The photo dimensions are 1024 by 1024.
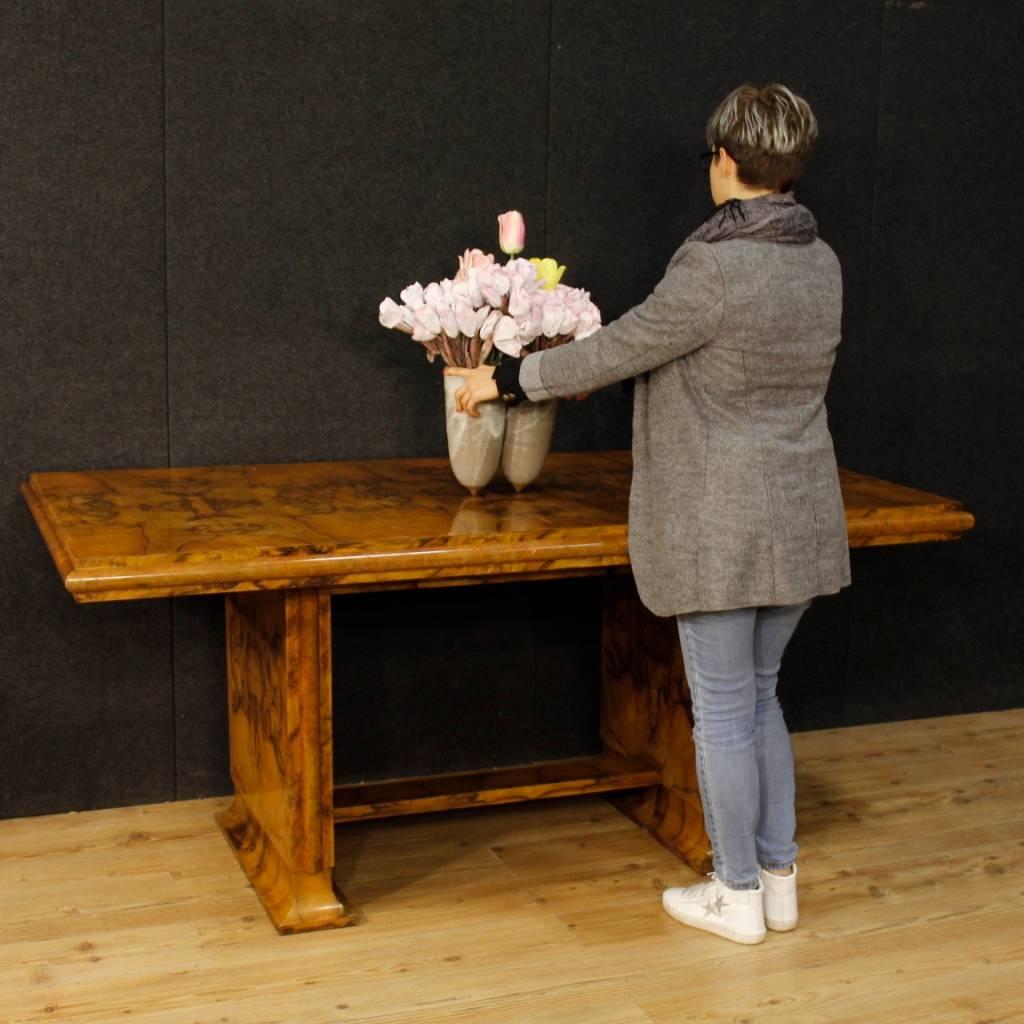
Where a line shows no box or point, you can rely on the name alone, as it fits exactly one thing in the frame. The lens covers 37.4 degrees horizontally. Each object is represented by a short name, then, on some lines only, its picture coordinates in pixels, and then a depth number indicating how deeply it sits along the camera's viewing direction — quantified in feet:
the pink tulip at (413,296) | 9.37
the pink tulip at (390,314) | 9.44
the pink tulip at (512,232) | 9.50
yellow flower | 9.48
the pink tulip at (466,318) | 9.18
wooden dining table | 8.07
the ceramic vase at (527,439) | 9.51
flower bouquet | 9.16
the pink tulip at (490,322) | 9.20
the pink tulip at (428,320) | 9.28
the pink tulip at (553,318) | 9.23
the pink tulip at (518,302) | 9.08
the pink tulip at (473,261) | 9.30
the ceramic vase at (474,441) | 9.38
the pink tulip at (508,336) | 9.14
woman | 8.02
